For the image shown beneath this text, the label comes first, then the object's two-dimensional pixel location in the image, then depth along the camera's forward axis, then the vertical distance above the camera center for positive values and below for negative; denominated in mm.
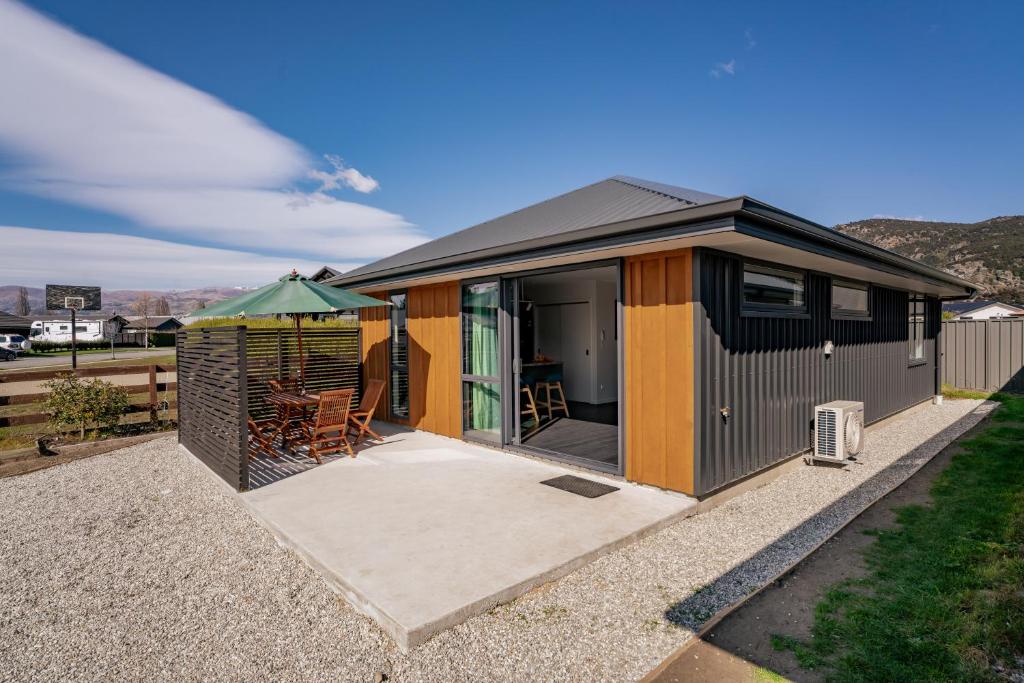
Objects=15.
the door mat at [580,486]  4572 -1495
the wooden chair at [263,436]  6309 -1398
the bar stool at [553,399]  8297 -1221
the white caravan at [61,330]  47156 +406
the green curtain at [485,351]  6305 -267
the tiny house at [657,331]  4297 -28
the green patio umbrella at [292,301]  5855 +387
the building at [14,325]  43281 +886
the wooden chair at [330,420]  5754 -1044
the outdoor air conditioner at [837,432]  5738 -1226
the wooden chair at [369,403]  6375 -961
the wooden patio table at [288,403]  5977 -878
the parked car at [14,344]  31655 -590
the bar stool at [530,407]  7684 -1232
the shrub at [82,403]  6938 -986
